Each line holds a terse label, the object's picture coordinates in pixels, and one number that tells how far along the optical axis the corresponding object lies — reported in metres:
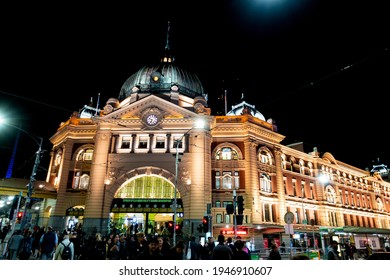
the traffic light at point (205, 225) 20.80
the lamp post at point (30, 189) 23.12
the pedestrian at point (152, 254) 7.85
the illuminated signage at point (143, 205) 37.58
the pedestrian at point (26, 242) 18.04
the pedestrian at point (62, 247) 11.96
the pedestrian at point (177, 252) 8.48
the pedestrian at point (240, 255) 10.07
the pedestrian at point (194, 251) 15.52
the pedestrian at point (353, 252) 21.73
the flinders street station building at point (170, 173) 38.22
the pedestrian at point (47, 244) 15.45
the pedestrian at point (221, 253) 9.63
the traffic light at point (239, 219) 18.50
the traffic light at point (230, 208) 19.31
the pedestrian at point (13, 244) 16.38
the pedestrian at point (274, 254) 11.13
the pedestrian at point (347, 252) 22.18
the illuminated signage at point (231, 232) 36.62
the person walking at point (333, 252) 11.33
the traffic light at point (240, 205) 19.11
